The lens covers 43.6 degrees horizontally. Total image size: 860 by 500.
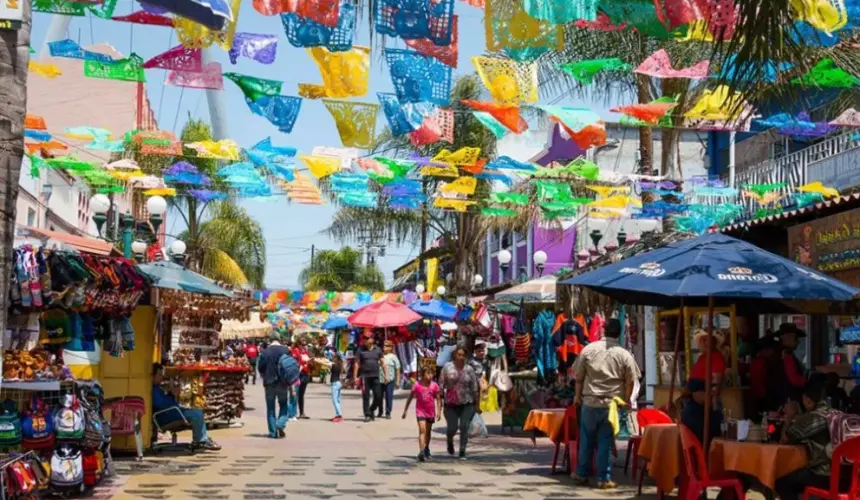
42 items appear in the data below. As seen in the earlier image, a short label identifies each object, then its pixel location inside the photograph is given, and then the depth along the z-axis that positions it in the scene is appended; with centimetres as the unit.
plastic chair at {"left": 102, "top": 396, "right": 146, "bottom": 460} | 1445
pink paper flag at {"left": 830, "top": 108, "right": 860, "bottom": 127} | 1523
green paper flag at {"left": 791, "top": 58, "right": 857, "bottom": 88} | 1309
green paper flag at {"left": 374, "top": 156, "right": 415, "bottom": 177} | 1959
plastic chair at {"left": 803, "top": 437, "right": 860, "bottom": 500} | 837
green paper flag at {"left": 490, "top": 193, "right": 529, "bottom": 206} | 2219
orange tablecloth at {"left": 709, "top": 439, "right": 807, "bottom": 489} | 895
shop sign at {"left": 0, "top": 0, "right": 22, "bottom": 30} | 674
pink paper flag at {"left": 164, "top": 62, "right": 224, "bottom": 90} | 1283
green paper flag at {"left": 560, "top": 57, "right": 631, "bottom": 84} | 1393
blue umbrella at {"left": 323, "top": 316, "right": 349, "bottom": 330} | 3707
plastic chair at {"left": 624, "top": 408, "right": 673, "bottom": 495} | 1116
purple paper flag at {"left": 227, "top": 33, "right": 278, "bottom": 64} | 1245
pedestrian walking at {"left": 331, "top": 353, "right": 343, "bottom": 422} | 2389
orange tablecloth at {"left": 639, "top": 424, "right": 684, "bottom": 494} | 1034
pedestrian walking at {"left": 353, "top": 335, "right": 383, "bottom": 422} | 2350
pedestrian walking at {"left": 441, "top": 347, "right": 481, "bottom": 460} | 1512
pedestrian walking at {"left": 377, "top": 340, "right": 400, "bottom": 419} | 2428
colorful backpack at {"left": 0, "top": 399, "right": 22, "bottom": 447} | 1012
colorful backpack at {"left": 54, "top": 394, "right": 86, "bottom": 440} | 1095
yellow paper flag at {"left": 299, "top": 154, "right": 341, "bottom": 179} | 1880
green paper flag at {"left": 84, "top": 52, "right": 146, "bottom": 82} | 1316
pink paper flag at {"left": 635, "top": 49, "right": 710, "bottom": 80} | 1336
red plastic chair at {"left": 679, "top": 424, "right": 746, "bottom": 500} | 944
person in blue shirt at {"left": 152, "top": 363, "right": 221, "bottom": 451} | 1566
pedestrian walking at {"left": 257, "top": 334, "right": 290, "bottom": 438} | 1867
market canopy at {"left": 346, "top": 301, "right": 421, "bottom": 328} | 2706
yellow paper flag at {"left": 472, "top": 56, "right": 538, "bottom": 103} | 1409
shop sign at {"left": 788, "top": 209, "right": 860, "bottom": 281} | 1314
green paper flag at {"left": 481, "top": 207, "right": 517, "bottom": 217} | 2447
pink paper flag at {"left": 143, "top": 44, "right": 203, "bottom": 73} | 1241
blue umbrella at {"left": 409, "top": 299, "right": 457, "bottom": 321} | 2888
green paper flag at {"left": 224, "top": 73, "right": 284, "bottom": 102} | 1370
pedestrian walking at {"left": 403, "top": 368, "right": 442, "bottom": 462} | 1505
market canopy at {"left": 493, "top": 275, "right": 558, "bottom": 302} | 2089
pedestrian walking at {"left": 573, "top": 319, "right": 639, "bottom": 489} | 1204
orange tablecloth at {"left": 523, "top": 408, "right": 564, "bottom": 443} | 1348
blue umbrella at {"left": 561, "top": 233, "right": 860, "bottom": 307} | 977
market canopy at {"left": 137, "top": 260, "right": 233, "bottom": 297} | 1495
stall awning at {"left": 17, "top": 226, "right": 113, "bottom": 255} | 1393
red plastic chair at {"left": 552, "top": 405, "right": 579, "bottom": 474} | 1317
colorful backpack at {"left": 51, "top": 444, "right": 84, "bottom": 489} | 1091
